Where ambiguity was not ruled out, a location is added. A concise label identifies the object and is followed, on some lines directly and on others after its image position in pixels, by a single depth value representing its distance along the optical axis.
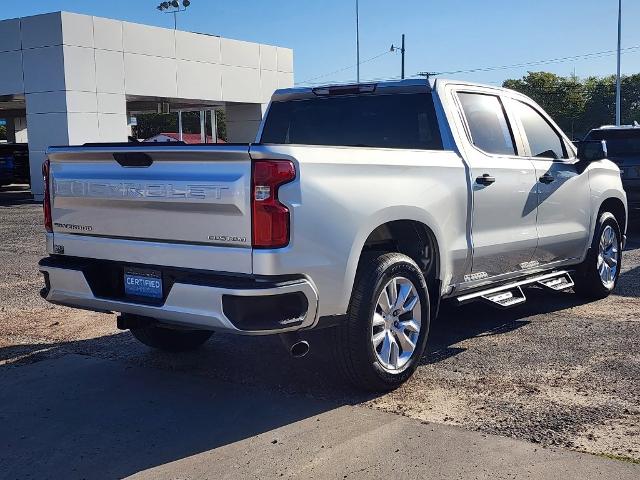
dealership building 24.67
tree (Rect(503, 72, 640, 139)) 68.81
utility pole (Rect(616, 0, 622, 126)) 45.44
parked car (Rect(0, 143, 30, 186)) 28.67
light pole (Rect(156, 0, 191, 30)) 46.46
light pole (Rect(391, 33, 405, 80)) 64.31
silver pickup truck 4.19
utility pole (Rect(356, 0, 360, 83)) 50.69
